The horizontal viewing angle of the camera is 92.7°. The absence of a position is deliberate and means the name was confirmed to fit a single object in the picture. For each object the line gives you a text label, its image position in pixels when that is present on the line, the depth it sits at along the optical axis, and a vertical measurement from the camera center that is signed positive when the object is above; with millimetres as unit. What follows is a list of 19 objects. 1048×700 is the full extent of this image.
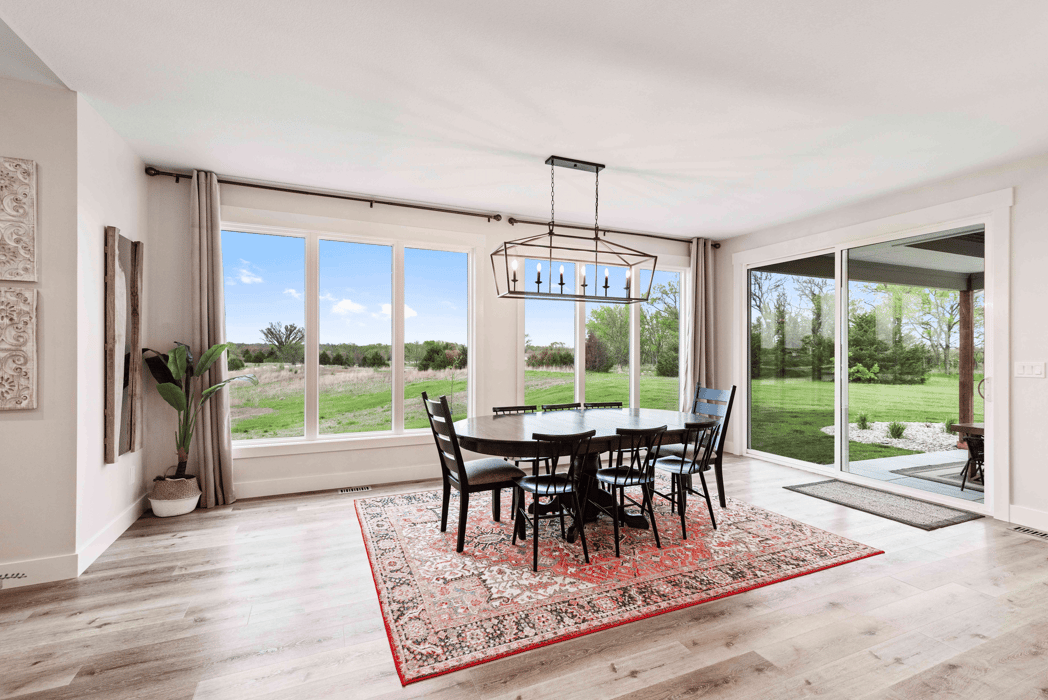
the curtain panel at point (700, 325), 6004 +313
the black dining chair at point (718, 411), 3766 -496
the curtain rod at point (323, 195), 3856 +1361
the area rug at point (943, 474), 4004 -1040
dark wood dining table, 2822 -510
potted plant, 3609 -364
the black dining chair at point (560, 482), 2709 -800
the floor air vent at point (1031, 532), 3332 -1225
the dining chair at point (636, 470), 2926 -773
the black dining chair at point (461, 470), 2986 -767
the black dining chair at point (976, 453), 3921 -808
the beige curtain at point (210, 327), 3873 +180
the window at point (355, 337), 4566 +118
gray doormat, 3594 -1218
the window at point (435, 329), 4848 +207
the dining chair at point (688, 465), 3324 -801
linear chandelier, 5070 +971
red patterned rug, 2162 -1219
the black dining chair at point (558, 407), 4234 -491
